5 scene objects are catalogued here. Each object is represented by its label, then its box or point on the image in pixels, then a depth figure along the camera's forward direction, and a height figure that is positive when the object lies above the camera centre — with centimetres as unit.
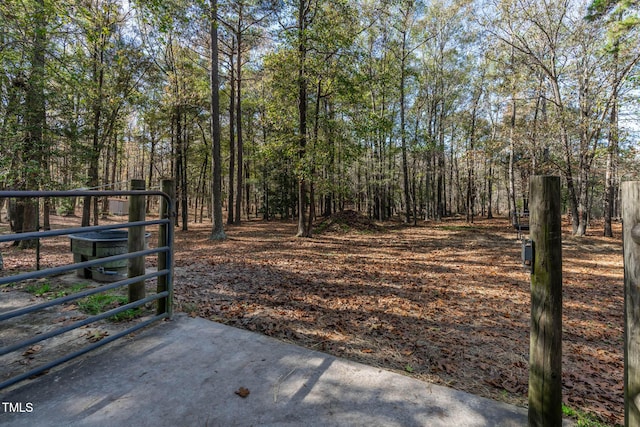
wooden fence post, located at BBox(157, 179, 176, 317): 306 -33
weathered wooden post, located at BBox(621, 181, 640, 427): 134 -40
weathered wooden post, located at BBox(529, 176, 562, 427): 167 -54
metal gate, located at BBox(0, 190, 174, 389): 180 -55
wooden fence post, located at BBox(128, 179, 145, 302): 309 -20
